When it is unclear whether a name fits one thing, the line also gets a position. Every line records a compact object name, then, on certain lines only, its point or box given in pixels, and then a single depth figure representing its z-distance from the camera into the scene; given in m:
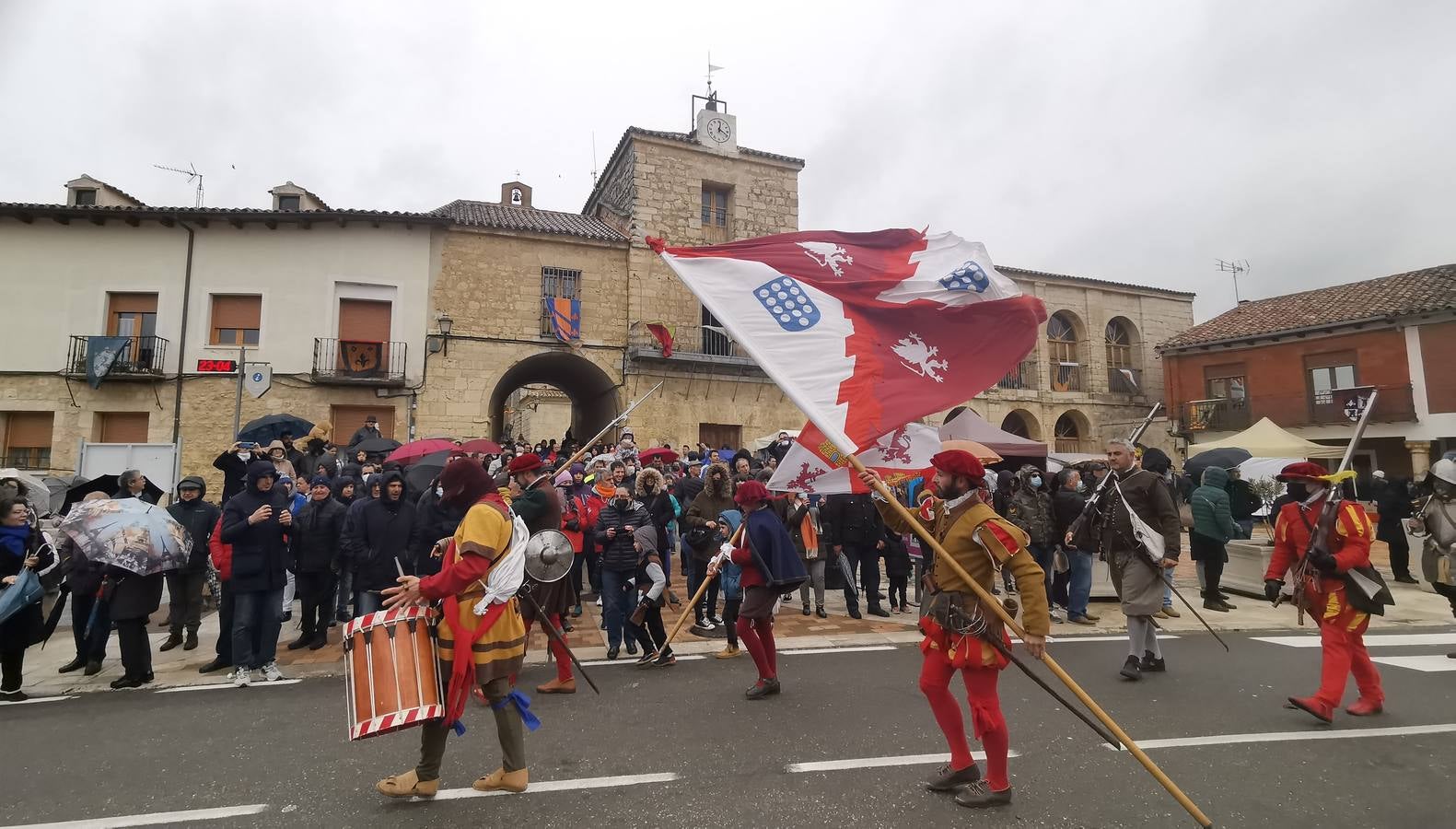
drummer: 3.53
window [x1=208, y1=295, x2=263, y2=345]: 18.25
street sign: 15.80
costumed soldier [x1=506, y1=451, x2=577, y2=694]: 5.22
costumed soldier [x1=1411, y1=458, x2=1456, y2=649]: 6.29
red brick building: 22.89
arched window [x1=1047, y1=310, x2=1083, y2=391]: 26.91
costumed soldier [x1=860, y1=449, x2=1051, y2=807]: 3.48
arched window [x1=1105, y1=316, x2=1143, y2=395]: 27.70
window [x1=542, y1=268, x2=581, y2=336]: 20.06
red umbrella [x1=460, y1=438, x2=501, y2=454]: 11.39
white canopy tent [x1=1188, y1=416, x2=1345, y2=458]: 16.45
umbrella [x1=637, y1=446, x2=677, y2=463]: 11.92
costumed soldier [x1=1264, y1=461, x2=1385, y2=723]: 4.71
